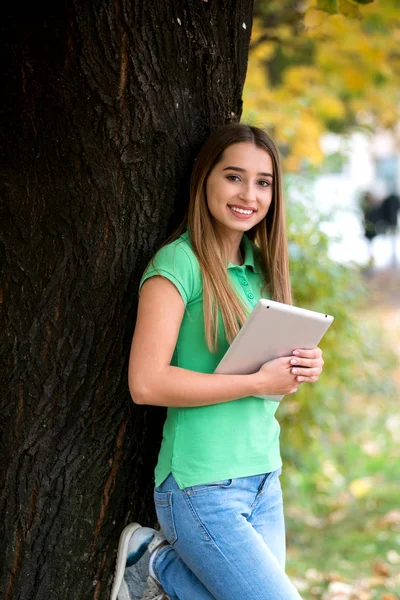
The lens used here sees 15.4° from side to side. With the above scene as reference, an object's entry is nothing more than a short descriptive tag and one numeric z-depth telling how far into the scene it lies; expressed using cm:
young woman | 405
